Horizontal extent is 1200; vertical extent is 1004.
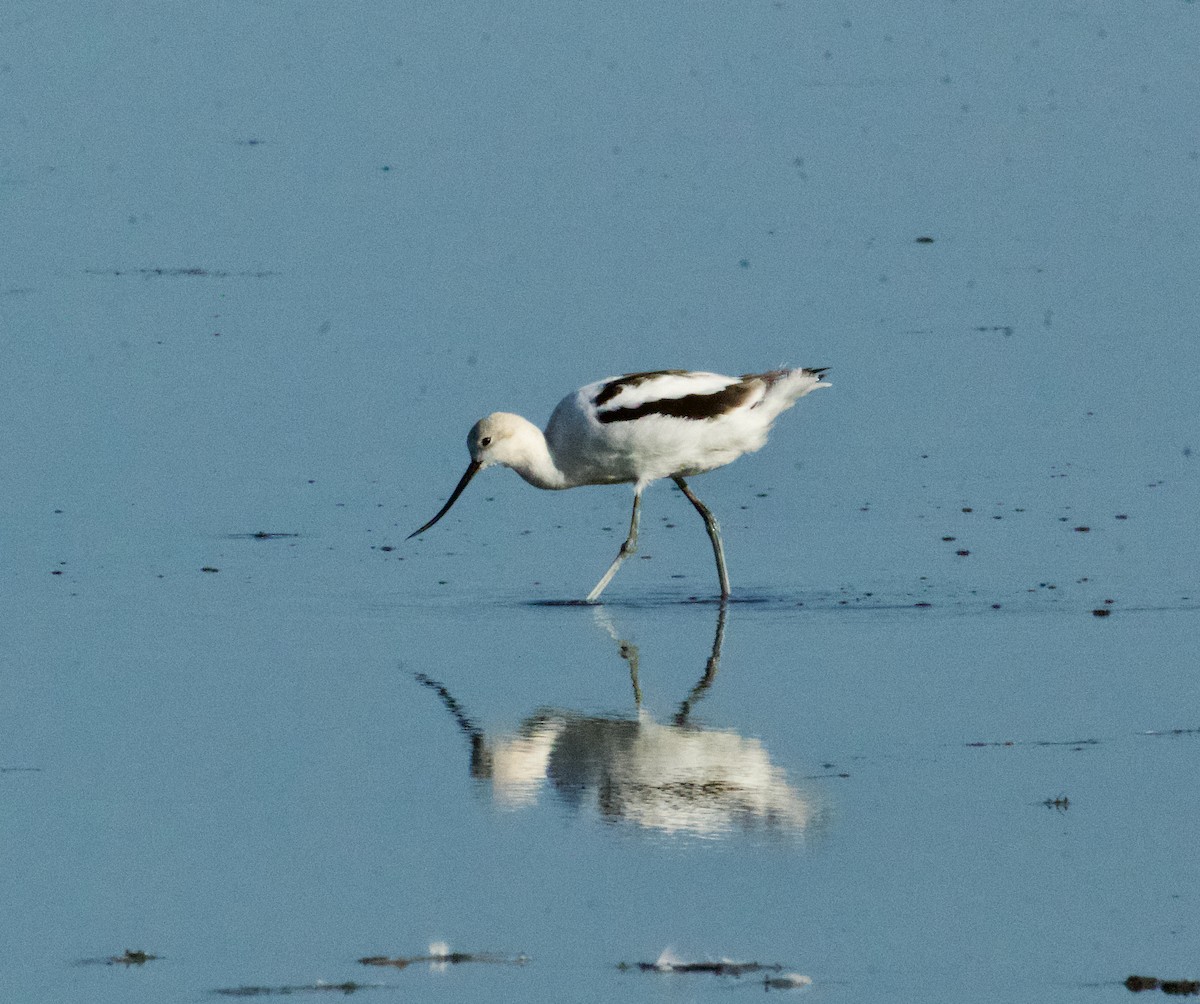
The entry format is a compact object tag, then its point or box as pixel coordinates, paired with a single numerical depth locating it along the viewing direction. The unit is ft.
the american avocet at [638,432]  70.33
